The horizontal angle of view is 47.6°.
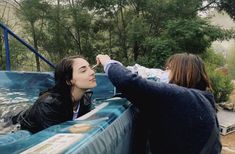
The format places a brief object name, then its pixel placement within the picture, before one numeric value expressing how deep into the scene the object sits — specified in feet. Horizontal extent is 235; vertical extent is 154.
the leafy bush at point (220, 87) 15.68
